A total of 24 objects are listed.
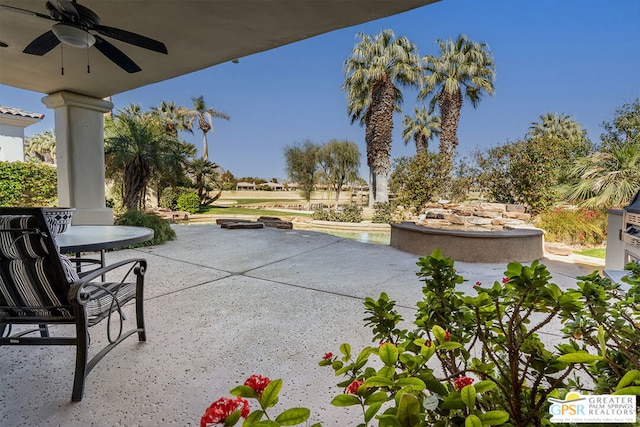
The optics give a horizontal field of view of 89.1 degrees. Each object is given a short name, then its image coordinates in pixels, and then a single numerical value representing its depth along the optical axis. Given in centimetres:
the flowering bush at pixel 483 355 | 55
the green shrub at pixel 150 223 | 562
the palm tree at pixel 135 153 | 834
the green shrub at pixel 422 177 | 1048
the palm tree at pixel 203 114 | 2186
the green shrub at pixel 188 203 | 1689
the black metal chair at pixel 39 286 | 145
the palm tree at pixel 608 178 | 741
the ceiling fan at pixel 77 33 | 258
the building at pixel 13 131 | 998
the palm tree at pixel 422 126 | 2072
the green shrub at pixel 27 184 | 870
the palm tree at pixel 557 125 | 2197
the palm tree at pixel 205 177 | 1833
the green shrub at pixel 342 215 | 1362
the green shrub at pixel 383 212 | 1302
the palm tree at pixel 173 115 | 1994
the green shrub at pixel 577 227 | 707
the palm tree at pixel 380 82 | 1377
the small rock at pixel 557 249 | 569
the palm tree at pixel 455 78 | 1332
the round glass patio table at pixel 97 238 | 190
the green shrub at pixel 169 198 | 1670
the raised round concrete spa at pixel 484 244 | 455
